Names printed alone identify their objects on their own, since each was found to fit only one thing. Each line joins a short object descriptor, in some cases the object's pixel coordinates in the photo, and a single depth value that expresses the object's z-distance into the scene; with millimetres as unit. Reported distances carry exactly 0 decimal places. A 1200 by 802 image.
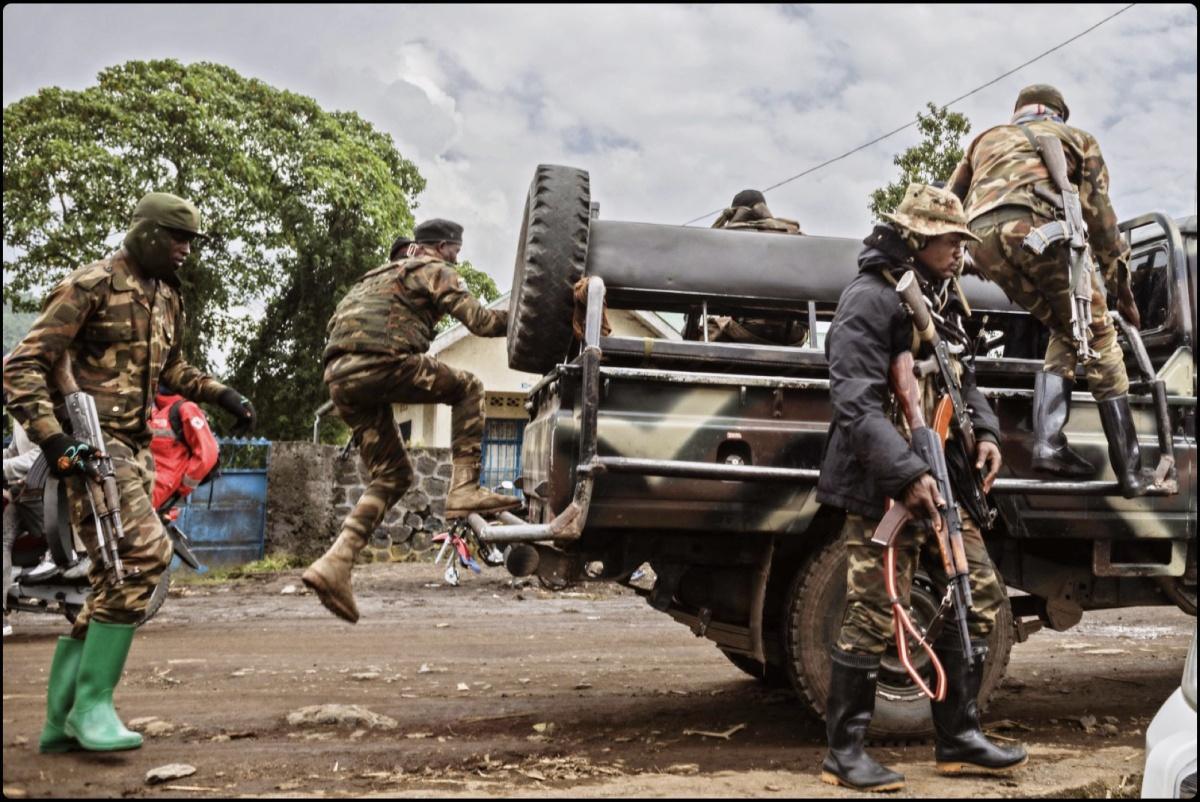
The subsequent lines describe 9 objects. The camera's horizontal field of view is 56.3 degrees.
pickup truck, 4410
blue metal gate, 13680
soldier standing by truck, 3932
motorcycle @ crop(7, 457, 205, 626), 7184
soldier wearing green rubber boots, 4238
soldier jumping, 5156
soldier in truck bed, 5977
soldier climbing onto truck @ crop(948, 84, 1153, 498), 4598
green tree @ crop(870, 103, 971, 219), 11906
